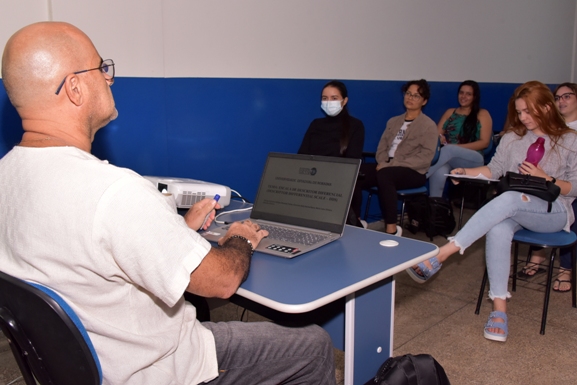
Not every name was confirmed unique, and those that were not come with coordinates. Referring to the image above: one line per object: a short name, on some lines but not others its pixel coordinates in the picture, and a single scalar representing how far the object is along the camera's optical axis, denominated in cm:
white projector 240
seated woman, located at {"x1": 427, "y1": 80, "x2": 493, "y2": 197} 511
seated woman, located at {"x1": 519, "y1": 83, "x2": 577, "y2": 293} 331
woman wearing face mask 411
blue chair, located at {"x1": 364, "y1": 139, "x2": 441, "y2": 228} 422
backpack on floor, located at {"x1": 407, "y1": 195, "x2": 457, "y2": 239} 441
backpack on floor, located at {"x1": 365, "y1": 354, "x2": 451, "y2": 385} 169
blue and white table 137
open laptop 181
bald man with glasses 112
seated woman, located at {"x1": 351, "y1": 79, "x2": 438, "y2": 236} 421
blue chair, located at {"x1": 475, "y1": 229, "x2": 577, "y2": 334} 270
